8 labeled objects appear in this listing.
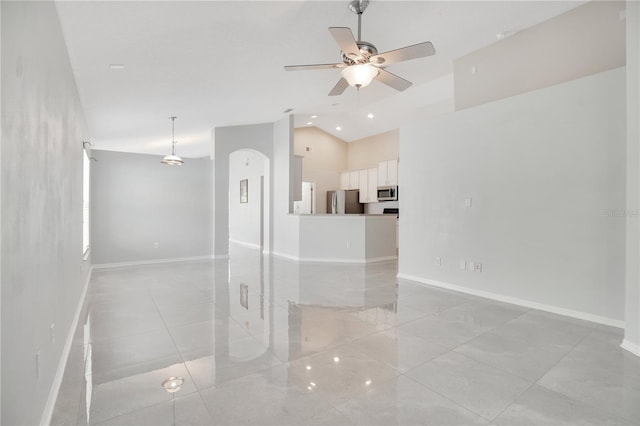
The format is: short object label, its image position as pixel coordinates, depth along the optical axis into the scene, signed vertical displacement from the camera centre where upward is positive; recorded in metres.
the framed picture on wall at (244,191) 10.87 +0.64
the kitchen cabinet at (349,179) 10.45 +0.96
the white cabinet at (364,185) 10.08 +0.75
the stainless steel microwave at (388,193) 9.19 +0.47
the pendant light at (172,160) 6.80 +1.04
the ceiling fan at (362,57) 2.85 +1.40
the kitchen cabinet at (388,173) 9.20 +1.04
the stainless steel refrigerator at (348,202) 10.03 +0.24
